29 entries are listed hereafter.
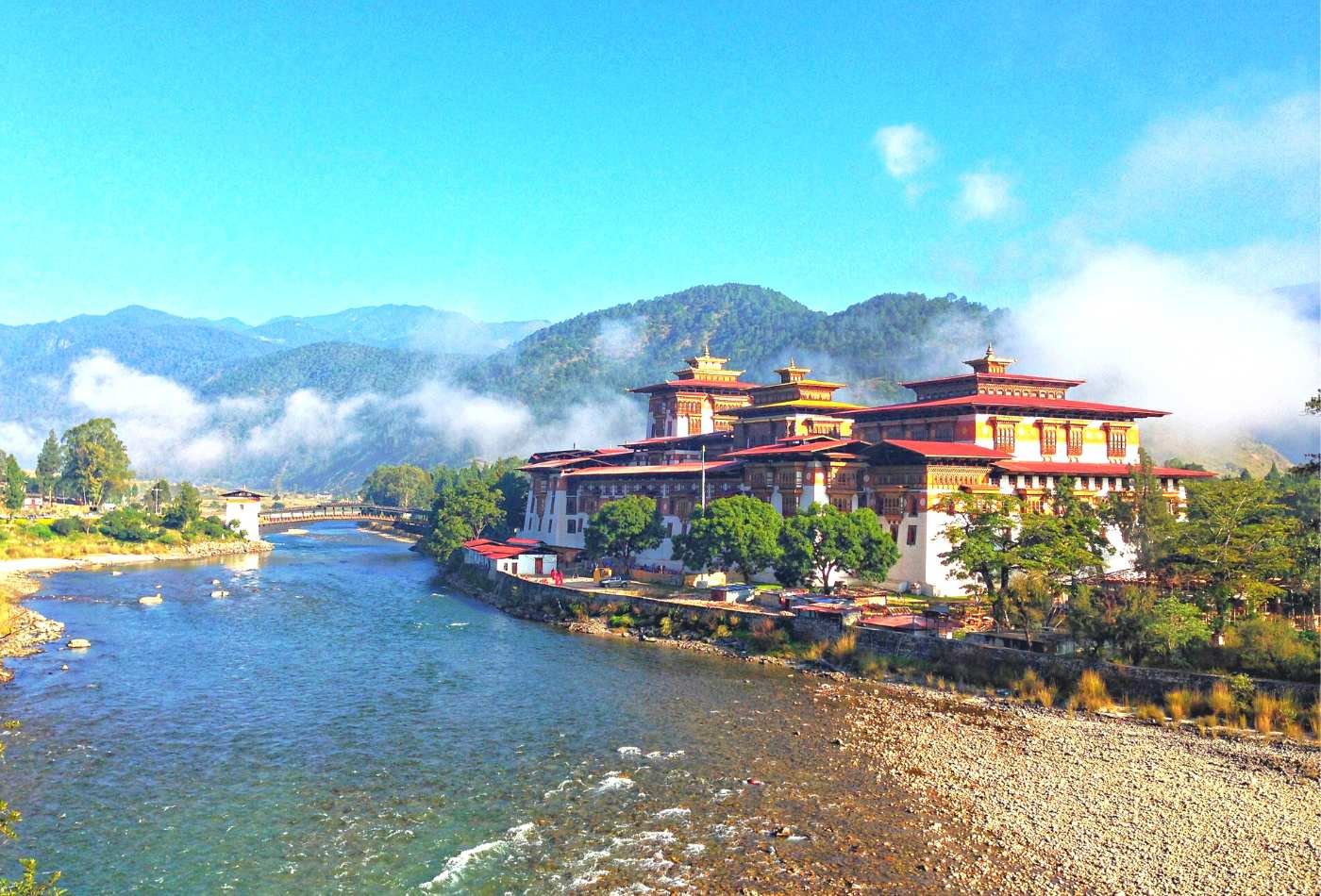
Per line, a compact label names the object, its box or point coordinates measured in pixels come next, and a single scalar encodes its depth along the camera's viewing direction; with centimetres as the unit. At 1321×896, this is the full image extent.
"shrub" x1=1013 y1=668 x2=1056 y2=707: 5216
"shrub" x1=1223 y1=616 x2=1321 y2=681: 4650
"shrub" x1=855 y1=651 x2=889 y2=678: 5925
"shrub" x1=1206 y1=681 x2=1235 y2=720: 4678
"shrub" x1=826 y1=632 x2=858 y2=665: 6172
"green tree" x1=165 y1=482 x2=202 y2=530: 15075
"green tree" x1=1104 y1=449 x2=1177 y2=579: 6284
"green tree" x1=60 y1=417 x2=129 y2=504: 16900
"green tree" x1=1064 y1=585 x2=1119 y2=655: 5253
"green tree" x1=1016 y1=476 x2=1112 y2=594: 5978
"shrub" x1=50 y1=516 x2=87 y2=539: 13675
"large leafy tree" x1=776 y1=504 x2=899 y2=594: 7319
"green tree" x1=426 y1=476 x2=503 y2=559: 11738
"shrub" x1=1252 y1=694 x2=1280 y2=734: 4544
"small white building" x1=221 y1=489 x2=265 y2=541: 16188
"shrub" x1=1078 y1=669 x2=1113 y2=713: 5050
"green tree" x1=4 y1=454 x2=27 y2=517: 16506
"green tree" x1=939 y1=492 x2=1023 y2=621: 6244
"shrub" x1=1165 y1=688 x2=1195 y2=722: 4794
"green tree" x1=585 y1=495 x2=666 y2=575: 9094
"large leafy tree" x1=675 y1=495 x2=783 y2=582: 7575
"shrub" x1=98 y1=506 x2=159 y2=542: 14062
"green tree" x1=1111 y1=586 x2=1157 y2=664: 5097
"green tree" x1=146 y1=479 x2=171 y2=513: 18166
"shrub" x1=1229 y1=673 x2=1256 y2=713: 4675
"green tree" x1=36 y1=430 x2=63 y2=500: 18900
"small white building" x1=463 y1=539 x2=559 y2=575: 9888
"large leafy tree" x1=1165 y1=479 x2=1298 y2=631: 5188
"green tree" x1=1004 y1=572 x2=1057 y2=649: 5712
